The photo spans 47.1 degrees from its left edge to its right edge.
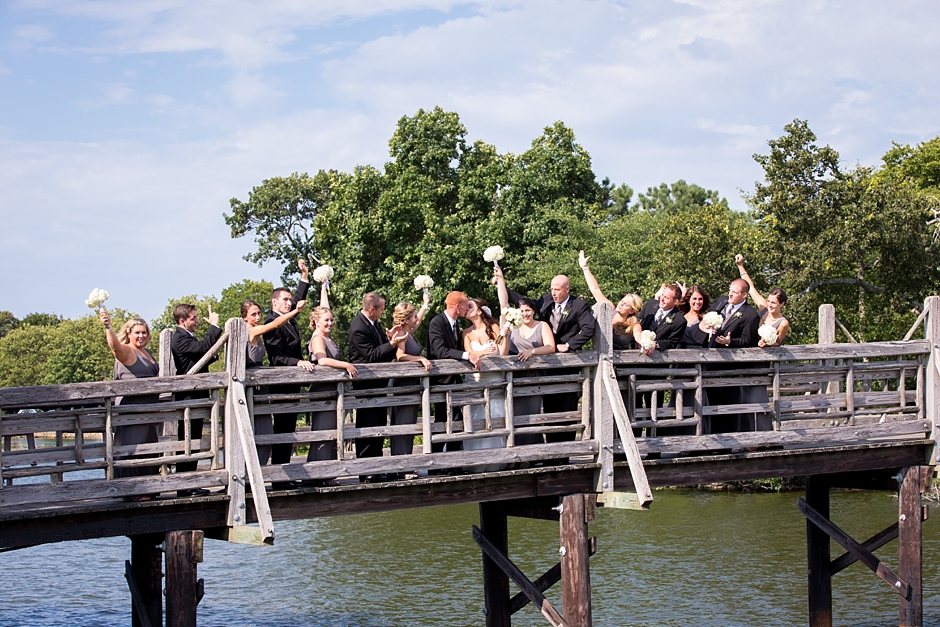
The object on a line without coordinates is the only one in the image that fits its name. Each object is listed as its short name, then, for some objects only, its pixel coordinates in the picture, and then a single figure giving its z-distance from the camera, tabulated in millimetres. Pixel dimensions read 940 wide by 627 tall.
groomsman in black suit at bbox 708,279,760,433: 12086
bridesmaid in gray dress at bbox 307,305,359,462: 9586
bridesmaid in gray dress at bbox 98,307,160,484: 9133
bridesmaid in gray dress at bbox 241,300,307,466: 9656
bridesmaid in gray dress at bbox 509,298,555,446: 10688
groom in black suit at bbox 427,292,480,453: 10461
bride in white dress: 10539
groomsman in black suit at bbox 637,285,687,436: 11648
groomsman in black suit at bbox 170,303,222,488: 9852
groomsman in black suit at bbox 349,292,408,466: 10055
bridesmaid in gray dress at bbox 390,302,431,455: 10234
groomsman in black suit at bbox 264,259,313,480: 10000
